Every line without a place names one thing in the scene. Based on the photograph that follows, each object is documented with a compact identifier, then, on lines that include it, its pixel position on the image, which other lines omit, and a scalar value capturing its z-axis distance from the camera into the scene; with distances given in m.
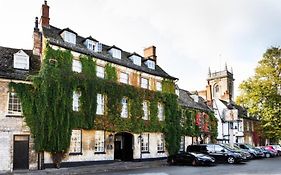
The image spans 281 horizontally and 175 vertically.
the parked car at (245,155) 25.75
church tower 63.42
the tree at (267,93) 35.16
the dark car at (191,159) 21.88
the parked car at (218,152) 23.45
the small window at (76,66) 21.88
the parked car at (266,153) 32.76
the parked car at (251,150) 30.08
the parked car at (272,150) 34.98
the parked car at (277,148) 37.27
